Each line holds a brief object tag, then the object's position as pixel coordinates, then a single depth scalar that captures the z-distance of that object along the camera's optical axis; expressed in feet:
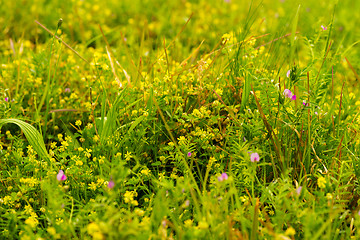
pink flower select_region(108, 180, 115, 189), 4.97
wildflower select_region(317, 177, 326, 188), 5.11
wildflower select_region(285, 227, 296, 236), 4.93
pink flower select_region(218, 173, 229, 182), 5.13
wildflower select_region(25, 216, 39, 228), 5.01
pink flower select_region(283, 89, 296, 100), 5.52
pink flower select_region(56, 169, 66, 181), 5.28
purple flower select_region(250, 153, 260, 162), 5.25
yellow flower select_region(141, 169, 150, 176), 5.37
